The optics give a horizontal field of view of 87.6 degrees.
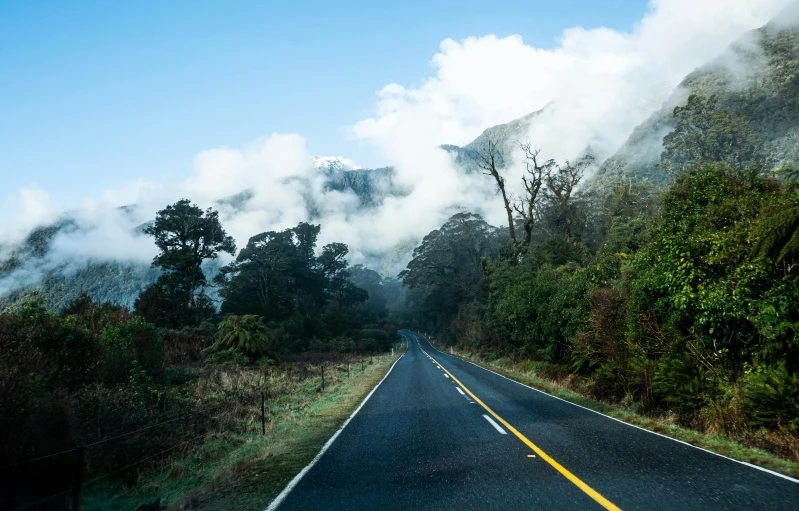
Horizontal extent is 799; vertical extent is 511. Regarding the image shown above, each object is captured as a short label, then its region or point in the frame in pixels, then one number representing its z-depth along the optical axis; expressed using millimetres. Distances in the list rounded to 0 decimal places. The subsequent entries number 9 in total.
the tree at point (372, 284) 120938
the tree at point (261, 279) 51844
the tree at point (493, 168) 36156
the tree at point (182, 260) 37525
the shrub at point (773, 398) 7375
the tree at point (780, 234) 7227
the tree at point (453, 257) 69500
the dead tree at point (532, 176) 34531
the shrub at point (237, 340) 26094
